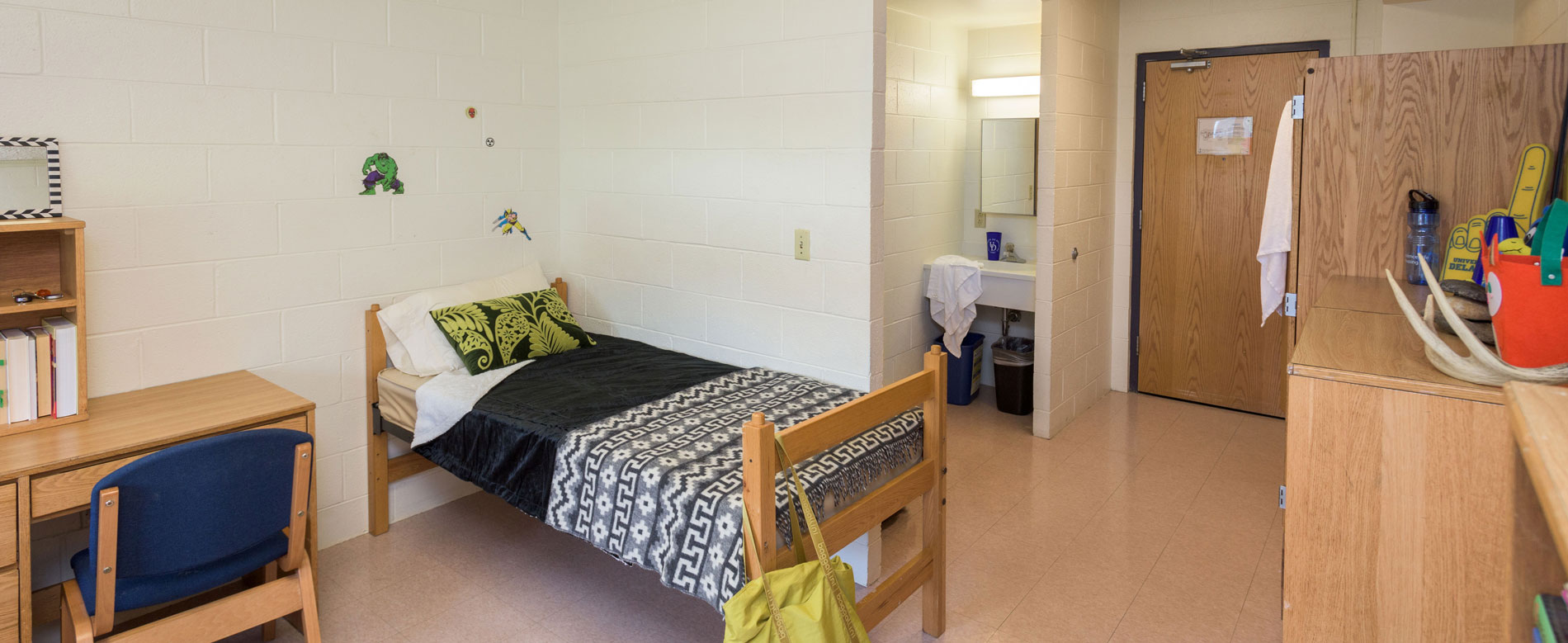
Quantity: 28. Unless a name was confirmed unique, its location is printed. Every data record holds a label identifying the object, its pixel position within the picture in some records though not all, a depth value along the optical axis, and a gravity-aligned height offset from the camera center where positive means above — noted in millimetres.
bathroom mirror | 5117 +471
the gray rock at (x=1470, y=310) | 1837 -109
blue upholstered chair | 2125 -701
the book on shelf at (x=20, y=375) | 2381 -335
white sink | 4742 -183
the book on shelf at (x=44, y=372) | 2430 -335
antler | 1454 -178
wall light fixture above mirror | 5039 +897
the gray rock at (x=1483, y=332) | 1792 -149
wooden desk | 2152 -501
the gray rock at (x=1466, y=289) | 1869 -71
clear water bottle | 2455 +63
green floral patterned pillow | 3350 -308
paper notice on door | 4852 +605
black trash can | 4977 -668
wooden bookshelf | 2400 -73
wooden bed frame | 2068 -614
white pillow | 3379 -332
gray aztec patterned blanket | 2242 -595
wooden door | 4836 +69
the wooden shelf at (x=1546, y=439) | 870 -198
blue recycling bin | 5203 -691
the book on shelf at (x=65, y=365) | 2465 -320
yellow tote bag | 1990 -780
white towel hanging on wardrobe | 2729 +90
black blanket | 2779 -509
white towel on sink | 4898 -231
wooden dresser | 1588 -439
